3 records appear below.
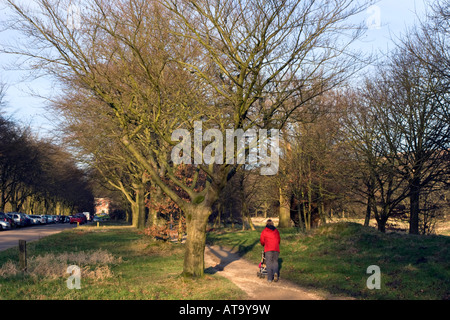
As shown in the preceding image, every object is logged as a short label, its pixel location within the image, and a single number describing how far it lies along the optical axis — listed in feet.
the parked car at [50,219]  209.61
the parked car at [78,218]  204.33
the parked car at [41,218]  187.11
